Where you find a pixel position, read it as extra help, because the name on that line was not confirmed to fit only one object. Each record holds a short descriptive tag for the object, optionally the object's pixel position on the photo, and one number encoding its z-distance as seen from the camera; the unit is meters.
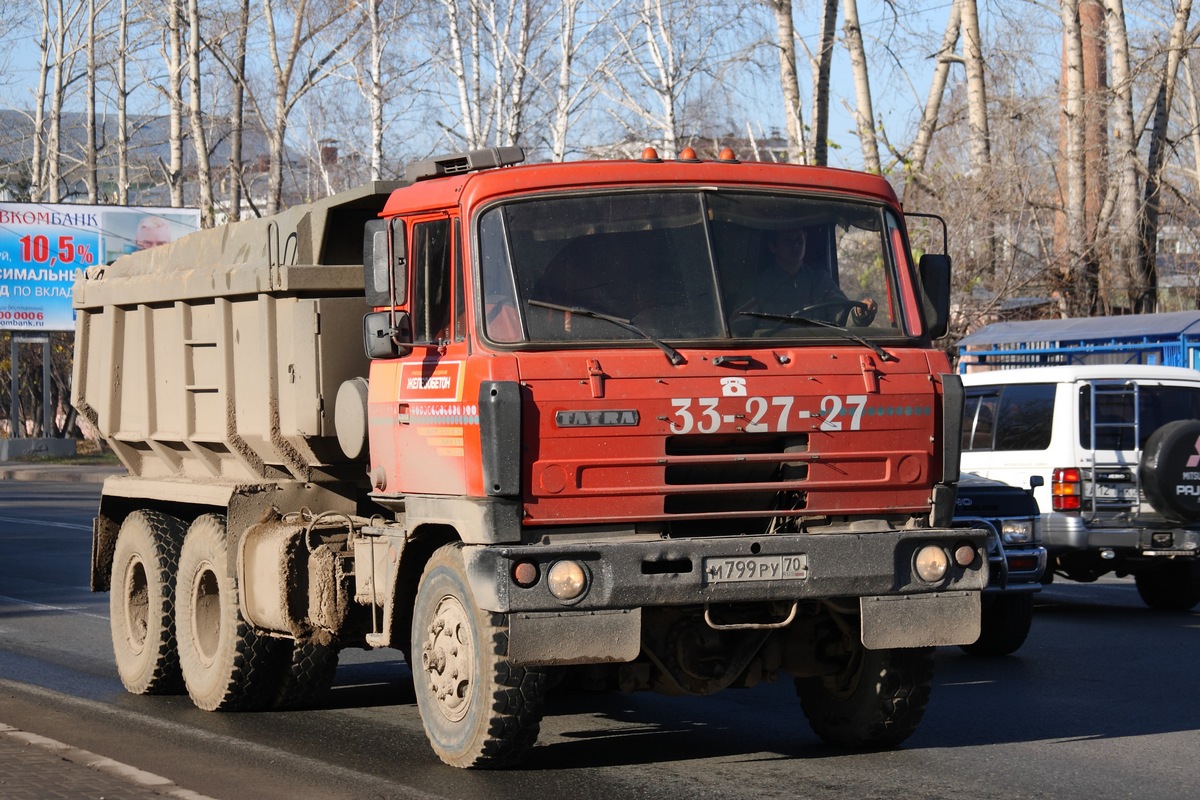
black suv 10.87
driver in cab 7.28
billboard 40.78
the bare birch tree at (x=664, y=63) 38.34
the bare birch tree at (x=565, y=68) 38.88
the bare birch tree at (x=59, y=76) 52.09
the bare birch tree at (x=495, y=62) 38.72
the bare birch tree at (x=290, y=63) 37.66
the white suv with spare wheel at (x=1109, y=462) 12.75
